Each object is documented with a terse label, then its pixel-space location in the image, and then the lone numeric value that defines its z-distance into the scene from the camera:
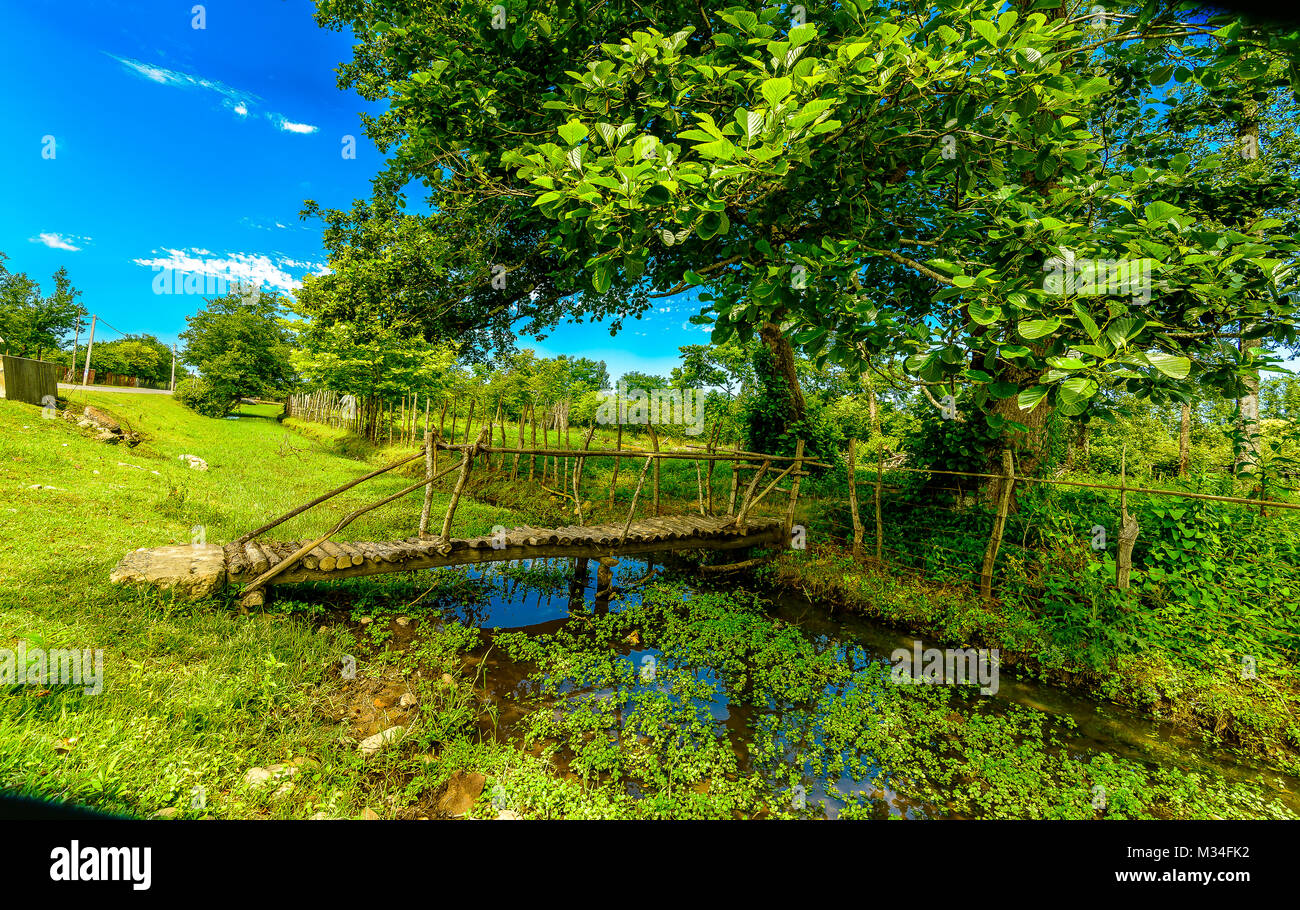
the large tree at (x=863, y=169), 2.04
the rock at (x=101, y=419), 9.59
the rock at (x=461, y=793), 2.77
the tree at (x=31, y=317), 18.56
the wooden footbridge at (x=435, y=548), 4.30
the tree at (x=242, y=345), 20.97
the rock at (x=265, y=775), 2.59
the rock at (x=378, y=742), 3.12
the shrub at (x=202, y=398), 19.28
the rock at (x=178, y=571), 4.05
